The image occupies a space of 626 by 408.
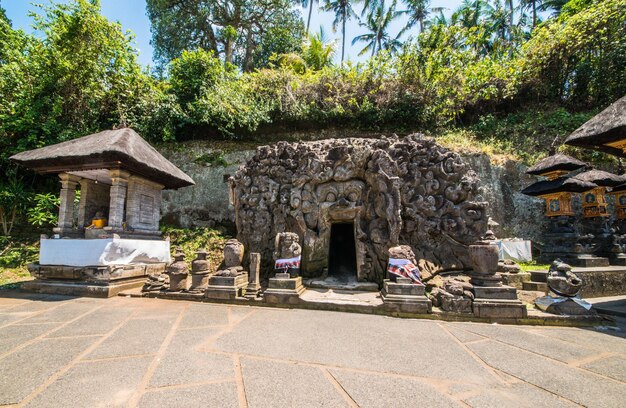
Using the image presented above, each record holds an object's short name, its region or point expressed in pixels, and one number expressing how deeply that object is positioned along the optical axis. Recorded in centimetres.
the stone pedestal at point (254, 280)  624
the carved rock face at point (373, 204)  717
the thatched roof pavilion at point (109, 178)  699
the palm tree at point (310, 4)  2355
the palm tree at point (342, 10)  2584
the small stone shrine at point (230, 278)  621
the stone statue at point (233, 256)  686
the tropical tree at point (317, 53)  1791
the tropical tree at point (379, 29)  2578
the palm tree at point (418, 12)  2616
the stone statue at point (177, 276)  650
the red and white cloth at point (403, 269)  577
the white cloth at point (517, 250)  943
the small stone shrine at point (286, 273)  599
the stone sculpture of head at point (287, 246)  657
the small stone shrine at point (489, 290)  506
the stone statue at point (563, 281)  513
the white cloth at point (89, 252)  666
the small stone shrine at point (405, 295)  534
